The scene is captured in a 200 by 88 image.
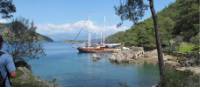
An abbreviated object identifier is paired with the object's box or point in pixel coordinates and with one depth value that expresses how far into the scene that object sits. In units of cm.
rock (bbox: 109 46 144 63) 1813
